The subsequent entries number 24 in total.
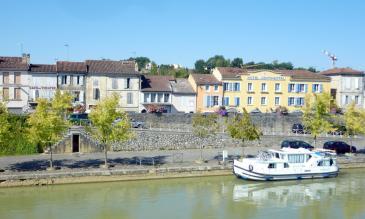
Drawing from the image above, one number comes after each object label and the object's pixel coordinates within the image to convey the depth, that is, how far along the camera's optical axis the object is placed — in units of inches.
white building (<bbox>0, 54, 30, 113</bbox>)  2094.0
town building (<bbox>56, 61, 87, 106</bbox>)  2174.0
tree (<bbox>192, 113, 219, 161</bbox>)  1521.9
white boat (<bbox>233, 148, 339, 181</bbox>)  1398.9
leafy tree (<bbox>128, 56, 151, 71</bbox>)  6343.5
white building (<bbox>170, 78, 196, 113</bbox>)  2378.2
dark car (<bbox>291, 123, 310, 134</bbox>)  2017.5
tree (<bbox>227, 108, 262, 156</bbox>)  1530.5
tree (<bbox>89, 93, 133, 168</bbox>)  1352.1
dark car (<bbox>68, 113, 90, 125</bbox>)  1655.4
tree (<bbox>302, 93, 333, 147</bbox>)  1685.5
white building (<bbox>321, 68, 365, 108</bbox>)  2566.4
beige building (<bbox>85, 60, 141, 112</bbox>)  2233.0
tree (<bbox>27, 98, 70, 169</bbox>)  1282.0
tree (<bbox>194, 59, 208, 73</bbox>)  5225.9
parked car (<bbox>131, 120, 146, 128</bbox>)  1852.9
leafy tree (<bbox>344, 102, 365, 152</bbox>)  1716.3
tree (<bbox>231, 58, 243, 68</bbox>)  4554.6
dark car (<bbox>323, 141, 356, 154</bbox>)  1732.3
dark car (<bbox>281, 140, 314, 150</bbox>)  1686.8
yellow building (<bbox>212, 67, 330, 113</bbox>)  2453.2
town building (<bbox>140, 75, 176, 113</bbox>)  2304.4
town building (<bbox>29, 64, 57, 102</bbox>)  2137.1
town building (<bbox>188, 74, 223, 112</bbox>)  2413.9
